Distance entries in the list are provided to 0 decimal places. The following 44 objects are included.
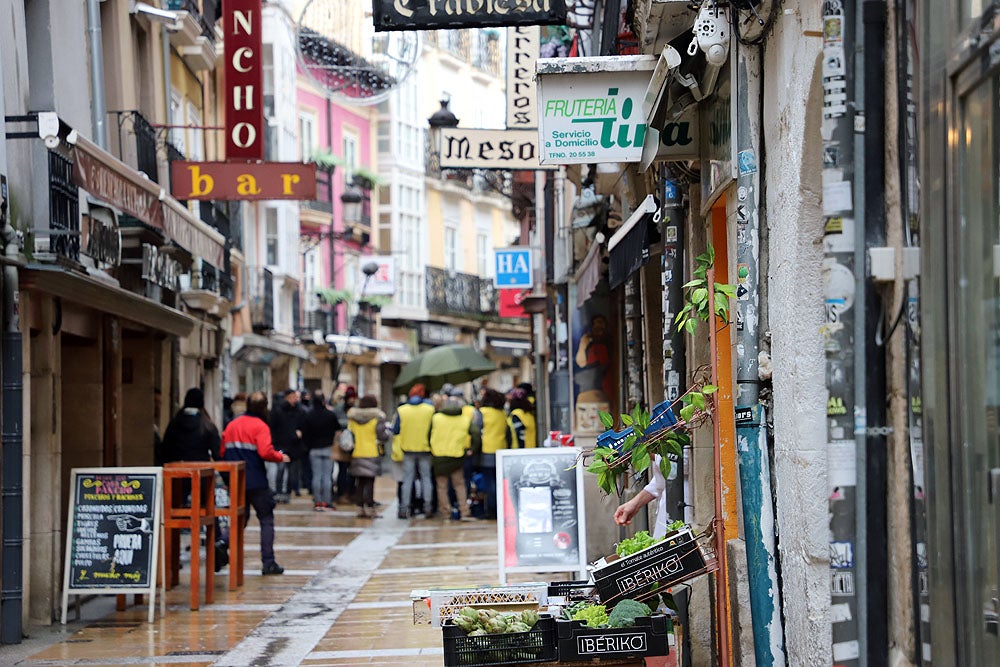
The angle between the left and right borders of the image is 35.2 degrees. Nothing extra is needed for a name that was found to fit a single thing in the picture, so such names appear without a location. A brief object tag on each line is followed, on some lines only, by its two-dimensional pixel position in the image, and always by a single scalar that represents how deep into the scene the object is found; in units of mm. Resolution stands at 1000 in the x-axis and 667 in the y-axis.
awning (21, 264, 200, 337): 12008
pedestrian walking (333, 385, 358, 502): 24531
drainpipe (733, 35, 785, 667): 7047
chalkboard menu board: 12500
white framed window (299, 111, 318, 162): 46903
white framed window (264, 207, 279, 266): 39000
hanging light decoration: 32062
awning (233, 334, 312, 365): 34031
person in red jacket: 15453
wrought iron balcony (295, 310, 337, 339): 45688
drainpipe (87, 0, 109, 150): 16562
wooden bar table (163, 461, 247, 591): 13797
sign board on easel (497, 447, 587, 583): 11984
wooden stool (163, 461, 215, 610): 13102
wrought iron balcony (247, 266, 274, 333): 35250
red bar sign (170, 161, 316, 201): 16062
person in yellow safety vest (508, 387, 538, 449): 22766
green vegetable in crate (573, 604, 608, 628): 7059
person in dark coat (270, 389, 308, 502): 25484
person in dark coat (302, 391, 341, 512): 24438
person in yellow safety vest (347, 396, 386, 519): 23234
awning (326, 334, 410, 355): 47422
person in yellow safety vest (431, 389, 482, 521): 21828
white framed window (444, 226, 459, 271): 62125
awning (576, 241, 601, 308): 14641
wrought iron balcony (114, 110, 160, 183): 18688
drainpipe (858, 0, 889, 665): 5621
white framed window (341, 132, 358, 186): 53000
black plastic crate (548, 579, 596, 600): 7758
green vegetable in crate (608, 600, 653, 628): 7012
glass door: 4707
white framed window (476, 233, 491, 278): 64750
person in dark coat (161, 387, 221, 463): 15828
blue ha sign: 28891
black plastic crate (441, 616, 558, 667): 6941
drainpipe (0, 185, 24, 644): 11508
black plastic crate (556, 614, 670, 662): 6977
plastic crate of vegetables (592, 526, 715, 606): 7137
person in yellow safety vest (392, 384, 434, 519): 22344
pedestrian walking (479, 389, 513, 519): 22219
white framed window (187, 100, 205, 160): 25000
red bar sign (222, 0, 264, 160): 17906
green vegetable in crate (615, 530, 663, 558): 7461
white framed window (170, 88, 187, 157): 22891
